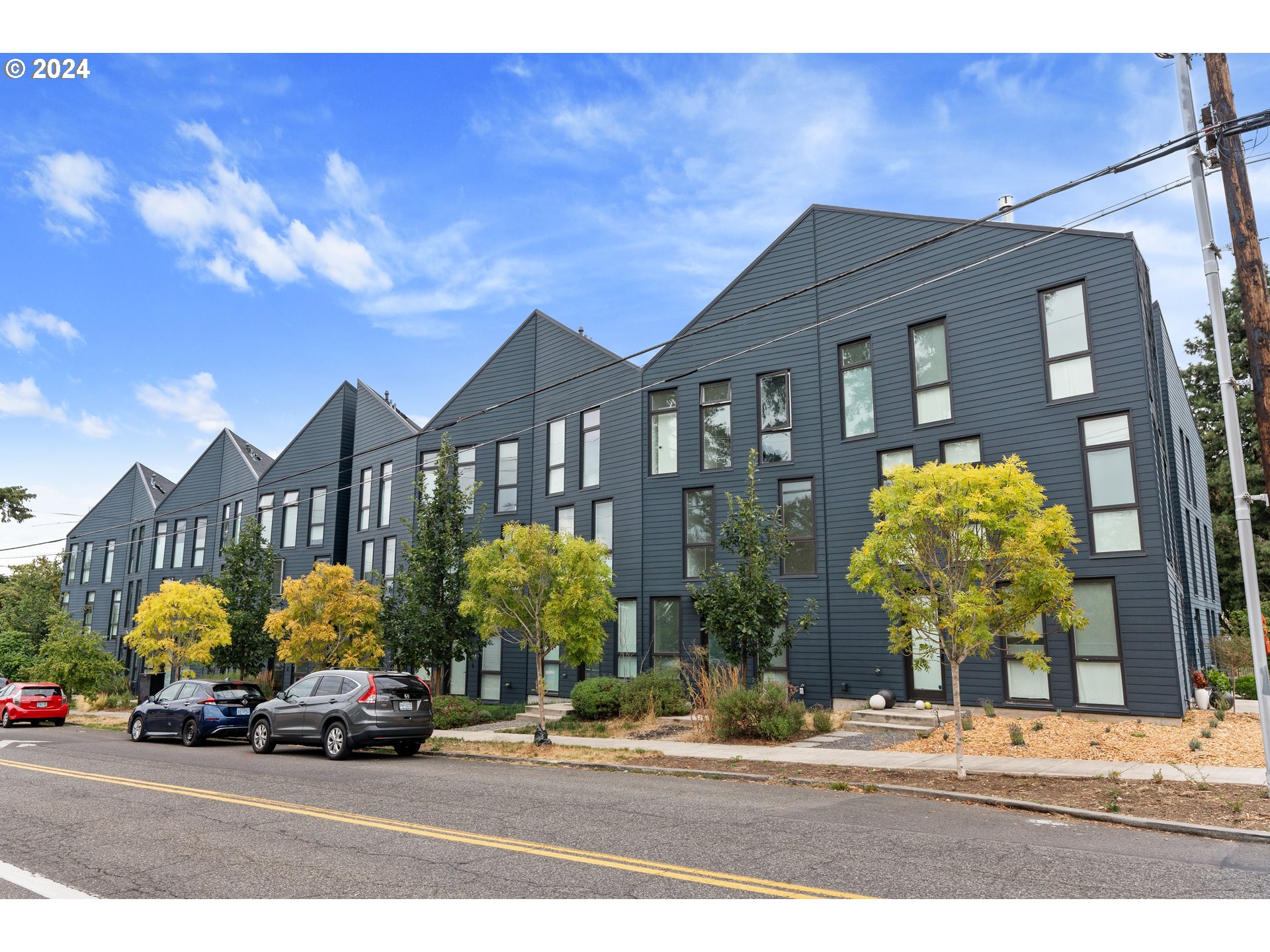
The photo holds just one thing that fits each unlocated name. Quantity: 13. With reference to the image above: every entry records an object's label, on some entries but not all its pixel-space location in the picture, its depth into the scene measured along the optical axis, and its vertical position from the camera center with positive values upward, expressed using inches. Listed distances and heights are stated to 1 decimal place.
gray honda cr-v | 618.2 -62.0
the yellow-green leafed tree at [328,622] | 932.0 +9.6
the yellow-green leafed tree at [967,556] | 473.7 +39.2
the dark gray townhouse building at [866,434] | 644.1 +183.1
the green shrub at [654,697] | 778.2 -64.4
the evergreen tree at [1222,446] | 1322.6 +301.8
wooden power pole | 388.2 +178.4
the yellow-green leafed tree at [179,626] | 1034.7 +7.3
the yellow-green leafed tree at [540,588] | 681.6 +32.6
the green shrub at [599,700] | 793.6 -67.4
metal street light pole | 388.8 +114.9
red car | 1041.5 -86.1
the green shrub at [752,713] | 642.8 -66.1
